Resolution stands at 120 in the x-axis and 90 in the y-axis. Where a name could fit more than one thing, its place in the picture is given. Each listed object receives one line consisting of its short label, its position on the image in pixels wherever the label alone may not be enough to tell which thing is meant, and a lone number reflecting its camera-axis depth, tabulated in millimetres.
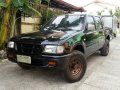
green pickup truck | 2217
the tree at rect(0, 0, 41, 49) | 3288
